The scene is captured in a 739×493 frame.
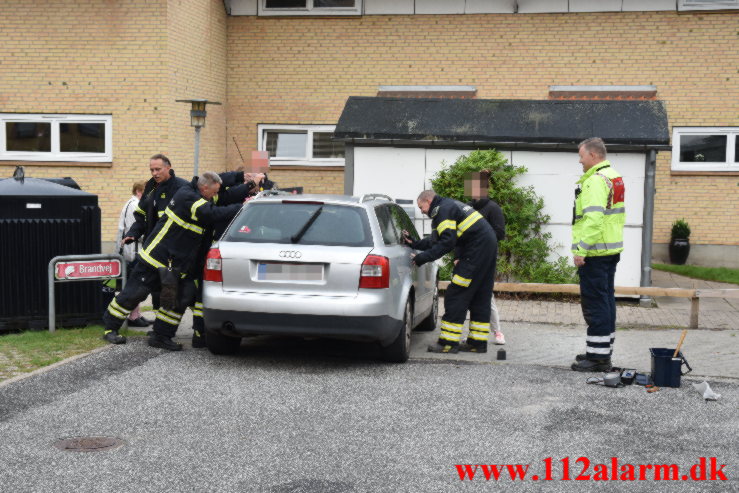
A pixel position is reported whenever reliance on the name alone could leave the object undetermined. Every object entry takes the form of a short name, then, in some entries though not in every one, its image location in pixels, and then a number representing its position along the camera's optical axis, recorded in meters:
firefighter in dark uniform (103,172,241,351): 8.65
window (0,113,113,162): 16.20
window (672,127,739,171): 17.42
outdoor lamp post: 13.76
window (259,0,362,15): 18.39
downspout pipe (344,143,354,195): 13.77
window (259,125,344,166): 18.50
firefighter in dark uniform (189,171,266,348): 8.95
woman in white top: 10.16
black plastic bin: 9.30
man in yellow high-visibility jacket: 7.97
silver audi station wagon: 7.71
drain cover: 5.50
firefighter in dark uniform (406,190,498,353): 8.75
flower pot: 17.17
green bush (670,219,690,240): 17.19
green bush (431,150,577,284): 13.15
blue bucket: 7.55
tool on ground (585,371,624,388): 7.55
